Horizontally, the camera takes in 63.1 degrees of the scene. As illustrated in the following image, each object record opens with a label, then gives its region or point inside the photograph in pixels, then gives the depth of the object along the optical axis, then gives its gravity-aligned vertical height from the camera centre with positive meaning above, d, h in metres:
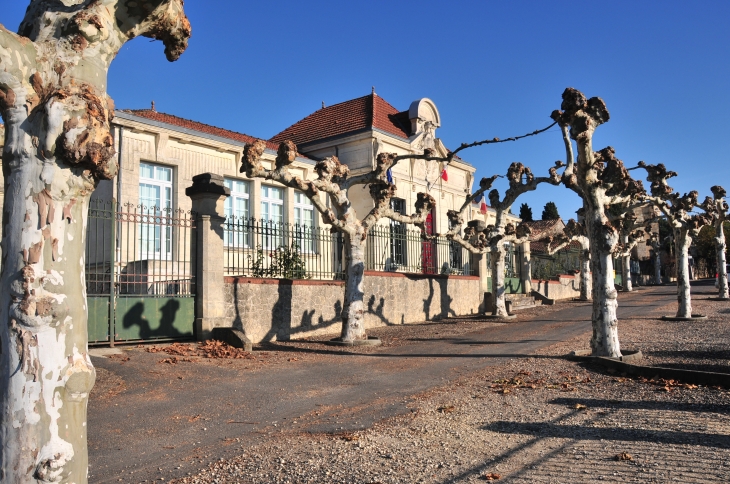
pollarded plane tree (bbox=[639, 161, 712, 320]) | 18.27 +1.82
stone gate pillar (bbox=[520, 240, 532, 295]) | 29.67 +0.27
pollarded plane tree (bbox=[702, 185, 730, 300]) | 25.56 +2.25
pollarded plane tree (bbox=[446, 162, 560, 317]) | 21.08 +1.82
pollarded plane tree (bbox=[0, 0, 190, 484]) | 3.11 +0.30
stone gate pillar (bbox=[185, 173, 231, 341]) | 12.79 +0.62
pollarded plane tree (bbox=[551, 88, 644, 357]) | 11.02 +1.72
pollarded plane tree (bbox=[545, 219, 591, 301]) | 29.17 +1.18
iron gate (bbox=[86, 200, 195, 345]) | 11.47 -0.45
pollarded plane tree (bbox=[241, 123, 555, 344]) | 12.74 +1.94
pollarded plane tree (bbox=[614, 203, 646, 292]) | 33.16 +1.78
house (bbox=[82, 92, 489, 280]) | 17.34 +4.10
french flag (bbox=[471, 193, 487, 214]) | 37.67 +4.57
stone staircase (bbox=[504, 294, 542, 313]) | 24.94 -1.13
